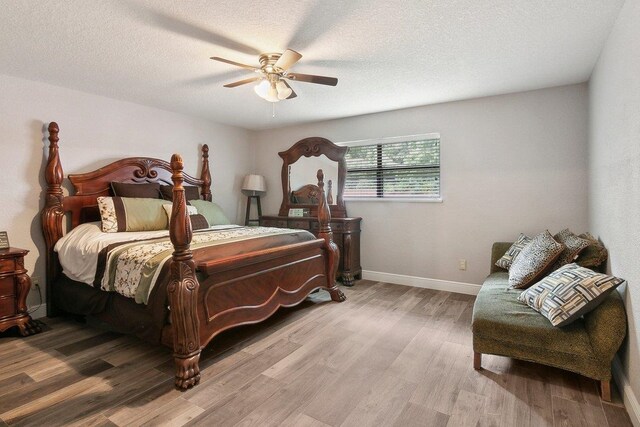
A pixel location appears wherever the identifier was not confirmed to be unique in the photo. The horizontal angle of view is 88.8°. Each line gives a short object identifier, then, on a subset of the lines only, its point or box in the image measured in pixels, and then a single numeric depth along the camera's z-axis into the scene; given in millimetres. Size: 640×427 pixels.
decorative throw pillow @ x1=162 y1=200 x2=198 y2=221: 3436
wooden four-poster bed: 1979
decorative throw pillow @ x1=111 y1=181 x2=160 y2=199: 3482
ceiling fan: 2400
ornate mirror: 4523
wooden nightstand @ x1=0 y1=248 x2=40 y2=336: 2607
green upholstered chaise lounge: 1767
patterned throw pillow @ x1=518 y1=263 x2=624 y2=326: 1817
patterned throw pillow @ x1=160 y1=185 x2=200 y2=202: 3850
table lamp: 5023
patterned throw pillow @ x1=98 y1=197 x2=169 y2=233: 3068
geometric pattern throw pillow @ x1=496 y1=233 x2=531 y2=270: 2994
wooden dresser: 4141
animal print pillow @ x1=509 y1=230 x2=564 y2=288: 2406
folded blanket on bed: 2176
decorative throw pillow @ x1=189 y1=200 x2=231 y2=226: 3977
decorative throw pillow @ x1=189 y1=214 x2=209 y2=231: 3553
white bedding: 2652
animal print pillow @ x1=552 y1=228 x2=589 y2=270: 2400
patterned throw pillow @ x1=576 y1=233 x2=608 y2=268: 2297
